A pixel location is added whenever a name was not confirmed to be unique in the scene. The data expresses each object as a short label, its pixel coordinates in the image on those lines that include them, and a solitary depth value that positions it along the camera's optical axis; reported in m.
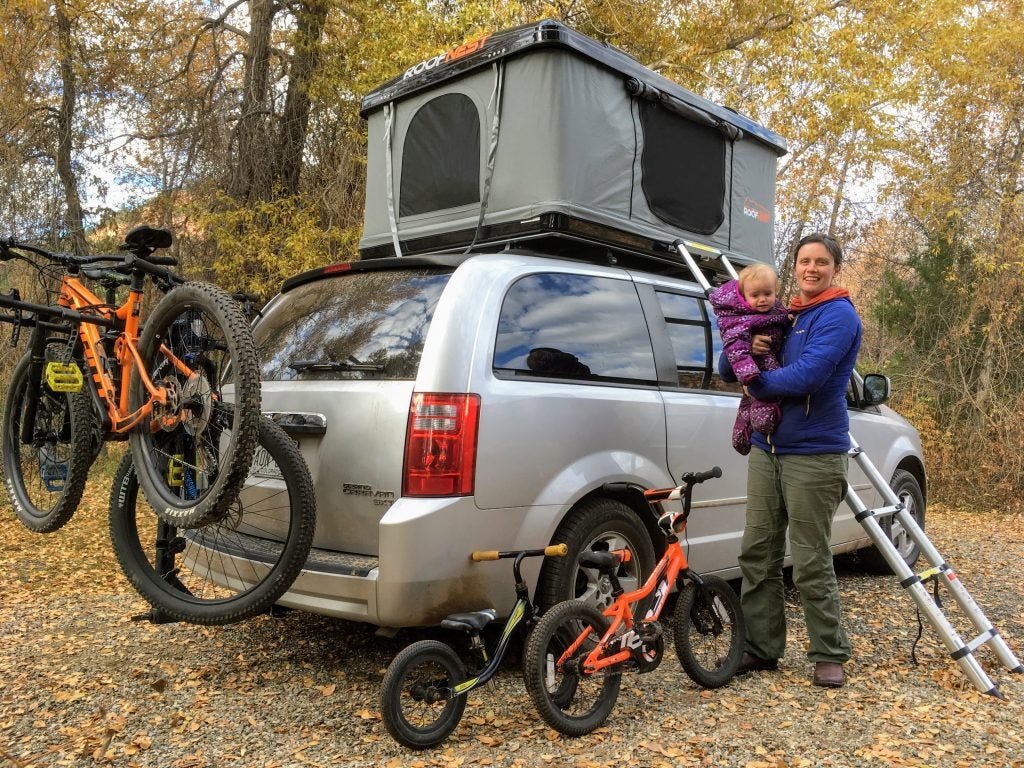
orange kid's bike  3.14
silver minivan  3.21
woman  3.73
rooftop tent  4.33
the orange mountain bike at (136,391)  3.31
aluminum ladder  3.76
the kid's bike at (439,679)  2.91
